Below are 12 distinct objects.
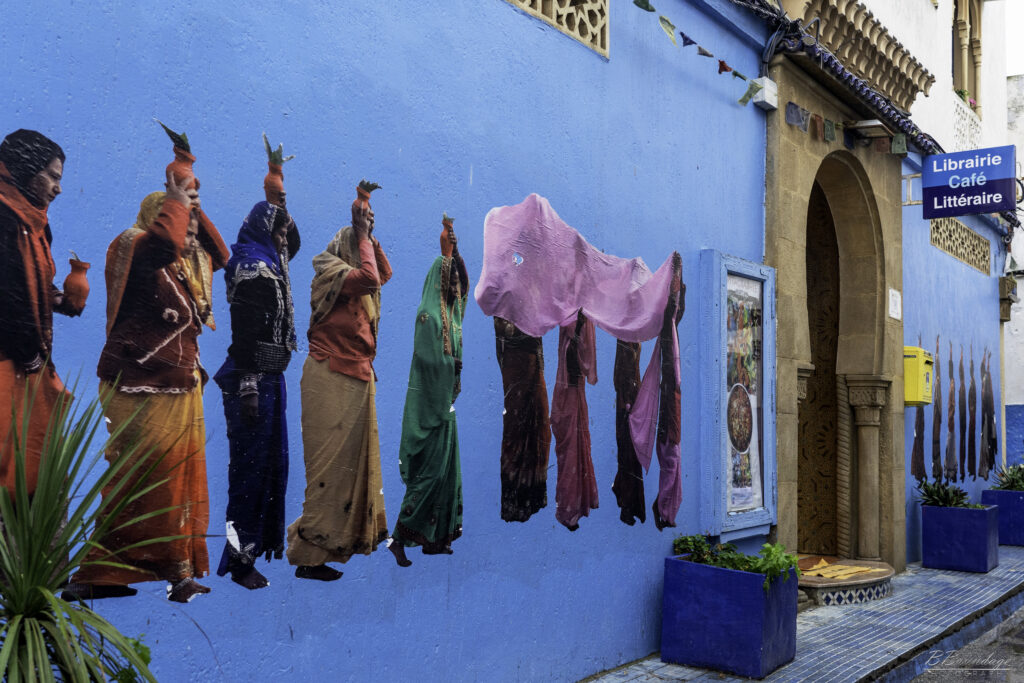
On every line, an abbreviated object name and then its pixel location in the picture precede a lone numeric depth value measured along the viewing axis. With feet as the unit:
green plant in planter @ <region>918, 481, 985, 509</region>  34.30
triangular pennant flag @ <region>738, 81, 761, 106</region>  22.97
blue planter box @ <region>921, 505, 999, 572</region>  33.04
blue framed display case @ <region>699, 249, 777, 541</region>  21.31
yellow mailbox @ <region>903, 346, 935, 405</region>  32.55
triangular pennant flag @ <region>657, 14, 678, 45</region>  19.66
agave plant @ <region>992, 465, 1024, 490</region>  42.75
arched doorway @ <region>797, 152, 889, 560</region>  31.12
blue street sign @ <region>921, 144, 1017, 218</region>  31.35
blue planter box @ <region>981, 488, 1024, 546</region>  41.37
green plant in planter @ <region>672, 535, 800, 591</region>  18.76
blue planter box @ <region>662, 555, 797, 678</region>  18.30
